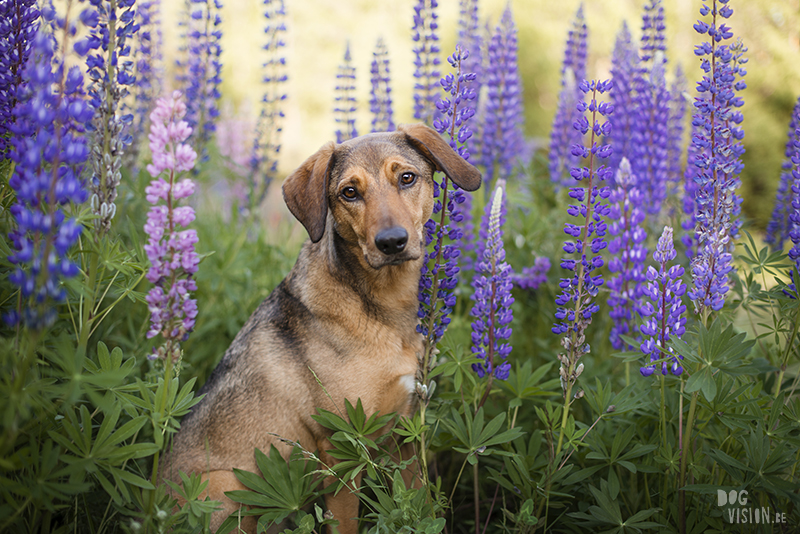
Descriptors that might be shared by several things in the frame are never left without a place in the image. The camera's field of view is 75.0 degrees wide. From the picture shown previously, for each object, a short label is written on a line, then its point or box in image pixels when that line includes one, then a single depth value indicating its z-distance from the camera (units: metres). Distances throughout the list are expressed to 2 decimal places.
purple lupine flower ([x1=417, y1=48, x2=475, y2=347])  2.39
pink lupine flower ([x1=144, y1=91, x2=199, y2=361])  1.72
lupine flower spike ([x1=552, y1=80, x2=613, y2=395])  2.21
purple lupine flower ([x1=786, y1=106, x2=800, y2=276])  2.44
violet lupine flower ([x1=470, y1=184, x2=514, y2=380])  2.51
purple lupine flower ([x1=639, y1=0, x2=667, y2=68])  3.74
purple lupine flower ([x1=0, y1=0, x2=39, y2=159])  2.21
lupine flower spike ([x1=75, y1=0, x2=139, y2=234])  2.01
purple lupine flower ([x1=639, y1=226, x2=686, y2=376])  2.25
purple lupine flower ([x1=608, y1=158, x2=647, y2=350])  2.92
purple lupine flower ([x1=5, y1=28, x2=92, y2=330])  1.45
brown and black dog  2.61
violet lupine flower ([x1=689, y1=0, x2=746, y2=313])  2.29
